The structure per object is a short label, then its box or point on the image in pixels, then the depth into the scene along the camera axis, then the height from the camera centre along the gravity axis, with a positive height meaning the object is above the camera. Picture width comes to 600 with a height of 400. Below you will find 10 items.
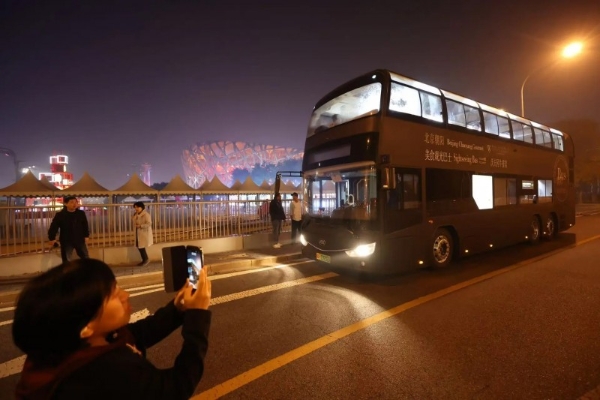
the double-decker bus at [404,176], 6.54 +0.41
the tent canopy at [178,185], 19.53 +0.95
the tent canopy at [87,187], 15.59 +0.84
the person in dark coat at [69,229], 7.09 -0.53
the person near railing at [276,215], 11.04 -0.57
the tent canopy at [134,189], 16.80 +0.71
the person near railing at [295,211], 11.34 -0.45
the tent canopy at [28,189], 12.08 +0.66
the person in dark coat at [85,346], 1.17 -0.55
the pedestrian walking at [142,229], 8.36 -0.69
